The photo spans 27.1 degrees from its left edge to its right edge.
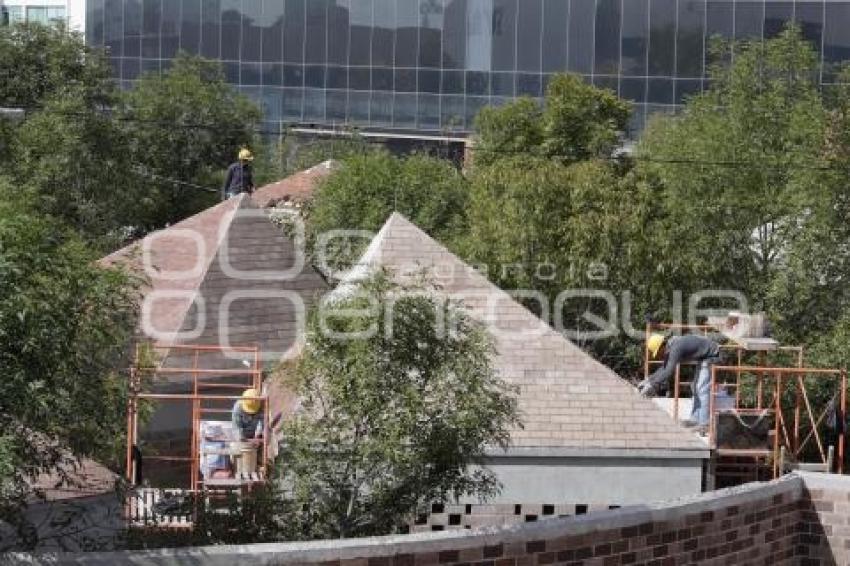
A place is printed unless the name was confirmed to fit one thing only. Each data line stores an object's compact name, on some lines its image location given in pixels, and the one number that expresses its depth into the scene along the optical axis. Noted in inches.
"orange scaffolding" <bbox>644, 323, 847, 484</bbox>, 775.1
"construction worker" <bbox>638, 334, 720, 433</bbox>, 801.6
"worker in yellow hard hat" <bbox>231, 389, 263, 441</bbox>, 716.7
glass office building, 2504.9
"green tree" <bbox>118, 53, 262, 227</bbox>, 1984.5
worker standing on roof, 1256.2
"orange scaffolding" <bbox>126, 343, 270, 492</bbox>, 581.9
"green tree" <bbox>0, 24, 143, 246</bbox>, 1346.0
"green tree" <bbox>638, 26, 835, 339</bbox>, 1184.8
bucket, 704.4
